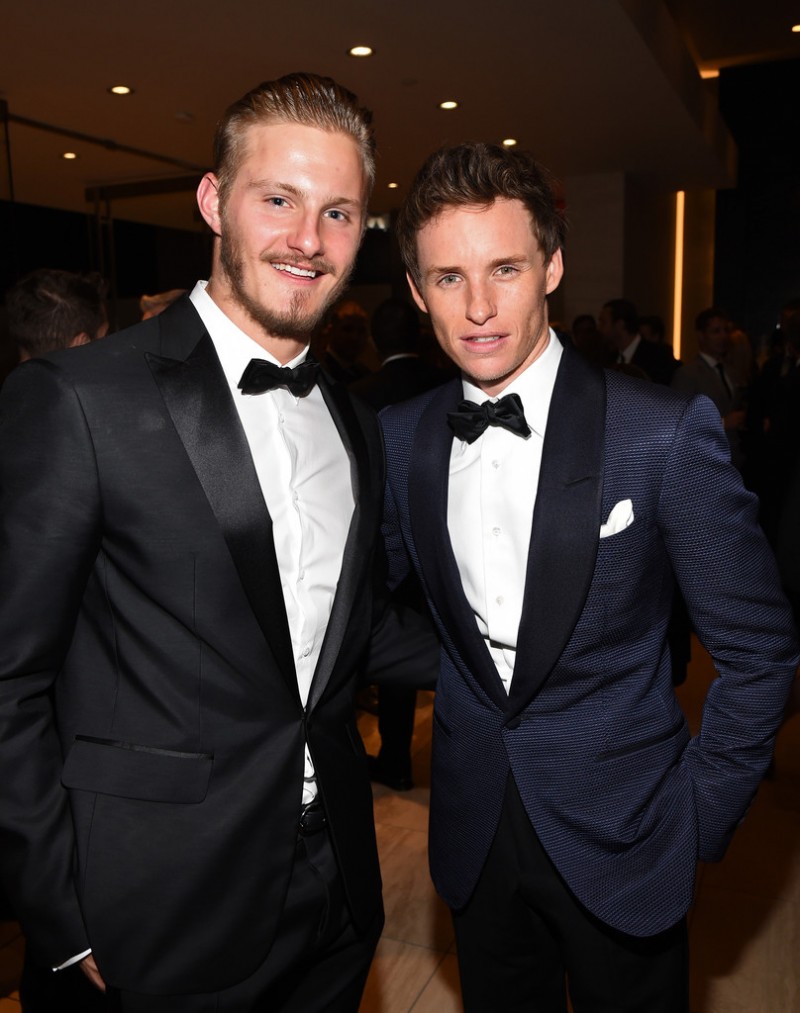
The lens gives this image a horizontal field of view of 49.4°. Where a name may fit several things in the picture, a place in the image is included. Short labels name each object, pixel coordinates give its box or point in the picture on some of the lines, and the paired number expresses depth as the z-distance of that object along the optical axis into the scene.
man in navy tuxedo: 1.43
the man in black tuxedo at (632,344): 6.09
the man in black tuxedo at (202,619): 1.22
